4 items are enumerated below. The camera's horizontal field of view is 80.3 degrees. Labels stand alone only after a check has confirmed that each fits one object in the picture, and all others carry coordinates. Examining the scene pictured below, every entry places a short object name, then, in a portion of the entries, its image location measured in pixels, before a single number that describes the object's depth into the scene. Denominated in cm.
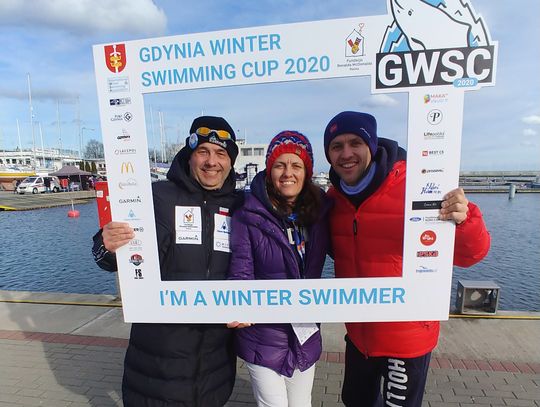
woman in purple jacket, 189
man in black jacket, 191
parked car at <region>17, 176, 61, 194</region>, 3606
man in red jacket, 183
